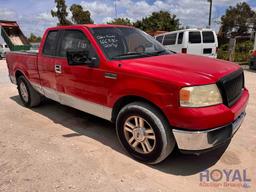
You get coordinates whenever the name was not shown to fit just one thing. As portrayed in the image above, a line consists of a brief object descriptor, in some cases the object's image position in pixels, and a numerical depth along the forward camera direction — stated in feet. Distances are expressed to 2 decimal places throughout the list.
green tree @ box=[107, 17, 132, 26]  131.36
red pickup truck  9.68
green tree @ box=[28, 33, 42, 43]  202.53
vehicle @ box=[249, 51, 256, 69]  38.39
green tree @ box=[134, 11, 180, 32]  130.21
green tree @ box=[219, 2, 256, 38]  133.18
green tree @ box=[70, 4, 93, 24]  114.52
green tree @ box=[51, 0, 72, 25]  111.73
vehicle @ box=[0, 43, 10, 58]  88.22
